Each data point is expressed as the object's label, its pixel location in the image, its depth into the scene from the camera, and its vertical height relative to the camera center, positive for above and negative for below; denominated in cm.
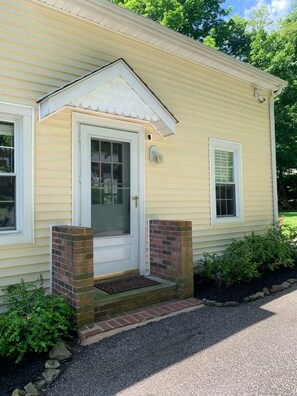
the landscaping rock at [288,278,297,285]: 504 -121
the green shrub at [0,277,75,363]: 271 -105
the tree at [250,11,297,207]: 1523 +663
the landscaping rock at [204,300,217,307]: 409 -126
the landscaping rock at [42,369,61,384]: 246 -133
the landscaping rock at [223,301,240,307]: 409 -127
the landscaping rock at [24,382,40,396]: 228 -133
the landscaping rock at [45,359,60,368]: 261 -130
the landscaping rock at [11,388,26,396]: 227 -134
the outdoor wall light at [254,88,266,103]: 698 +249
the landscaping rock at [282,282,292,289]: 484 -123
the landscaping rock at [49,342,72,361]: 274 -128
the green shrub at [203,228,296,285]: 491 -90
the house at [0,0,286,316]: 377 +109
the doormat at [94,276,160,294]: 405 -105
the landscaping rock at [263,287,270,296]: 454 -124
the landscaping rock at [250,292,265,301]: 431 -126
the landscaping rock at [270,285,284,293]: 464 -123
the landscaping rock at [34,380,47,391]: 237 -135
